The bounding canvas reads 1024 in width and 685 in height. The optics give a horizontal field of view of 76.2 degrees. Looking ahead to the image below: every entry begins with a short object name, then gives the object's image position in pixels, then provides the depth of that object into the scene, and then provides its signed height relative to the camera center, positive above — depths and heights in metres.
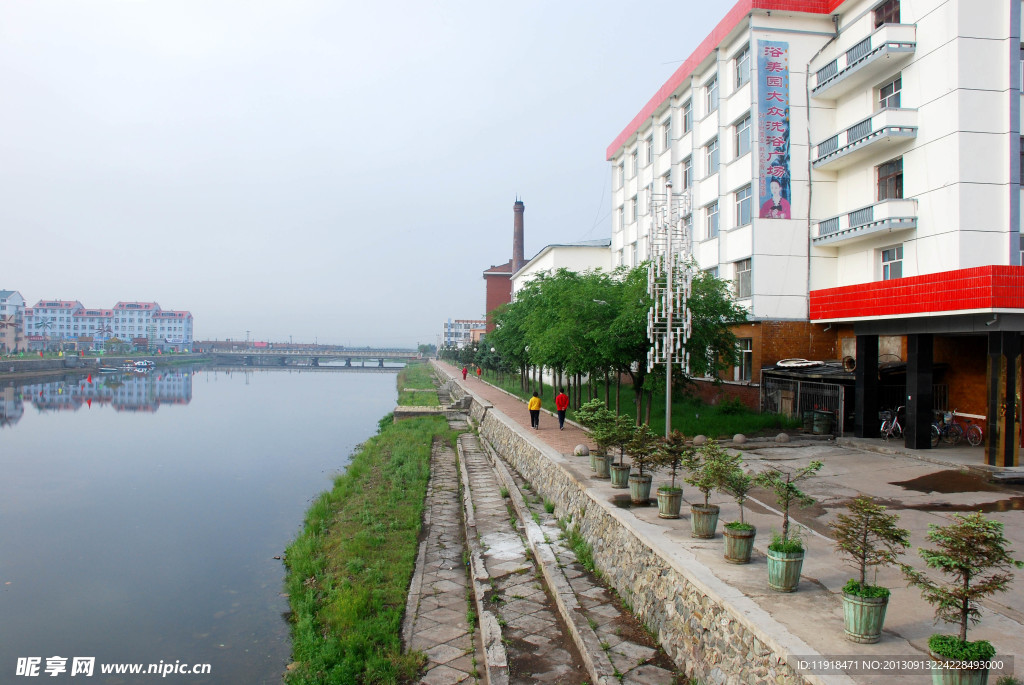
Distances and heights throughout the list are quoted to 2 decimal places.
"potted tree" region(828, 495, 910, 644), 4.92 -1.60
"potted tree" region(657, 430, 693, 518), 8.88 -1.58
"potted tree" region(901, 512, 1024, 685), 4.04 -1.45
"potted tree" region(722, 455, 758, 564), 6.81 -1.96
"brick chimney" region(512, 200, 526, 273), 63.56 +11.08
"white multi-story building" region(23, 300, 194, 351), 130.12 +5.09
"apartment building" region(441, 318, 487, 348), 158.12 +6.03
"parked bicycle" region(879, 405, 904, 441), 15.98 -1.75
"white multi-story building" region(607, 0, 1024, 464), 14.42 +4.91
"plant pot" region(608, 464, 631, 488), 10.81 -2.03
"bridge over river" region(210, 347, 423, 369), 114.25 -1.01
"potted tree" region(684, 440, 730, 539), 7.50 -1.52
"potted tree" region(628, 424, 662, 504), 9.74 -1.57
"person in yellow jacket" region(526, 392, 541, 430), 19.41 -1.74
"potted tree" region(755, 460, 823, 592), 5.95 -1.90
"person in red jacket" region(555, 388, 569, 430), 19.08 -1.47
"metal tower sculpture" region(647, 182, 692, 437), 14.08 +1.36
